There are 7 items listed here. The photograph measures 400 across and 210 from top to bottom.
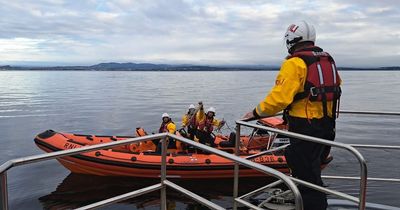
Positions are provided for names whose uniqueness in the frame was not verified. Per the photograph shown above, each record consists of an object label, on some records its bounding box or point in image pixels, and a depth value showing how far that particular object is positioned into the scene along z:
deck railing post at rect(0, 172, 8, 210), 1.48
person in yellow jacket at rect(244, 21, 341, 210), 2.44
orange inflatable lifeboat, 7.68
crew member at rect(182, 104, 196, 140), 9.27
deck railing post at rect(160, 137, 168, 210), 2.19
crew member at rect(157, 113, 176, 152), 8.37
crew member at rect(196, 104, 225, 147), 8.97
